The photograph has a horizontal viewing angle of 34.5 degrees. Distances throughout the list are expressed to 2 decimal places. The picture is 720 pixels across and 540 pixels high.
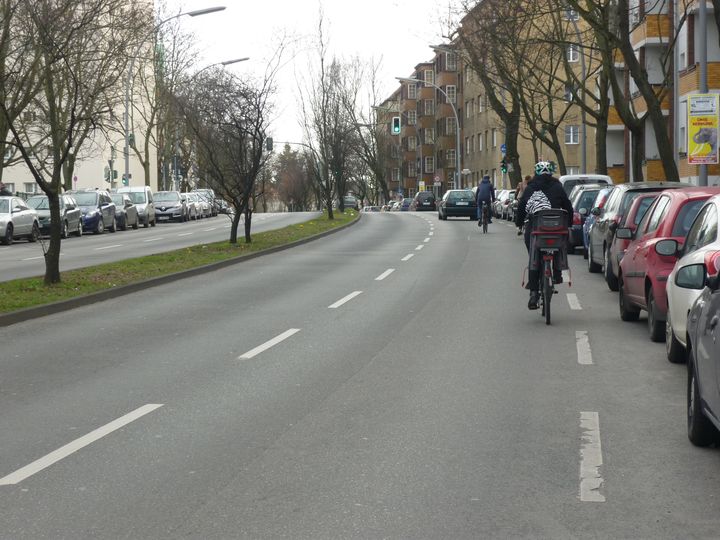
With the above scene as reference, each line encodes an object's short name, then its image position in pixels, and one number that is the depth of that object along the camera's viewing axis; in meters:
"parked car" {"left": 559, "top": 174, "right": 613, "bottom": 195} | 30.81
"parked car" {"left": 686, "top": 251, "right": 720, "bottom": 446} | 6.03
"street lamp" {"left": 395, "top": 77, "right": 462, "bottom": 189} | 75.18
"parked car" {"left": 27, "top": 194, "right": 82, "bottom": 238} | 40.16
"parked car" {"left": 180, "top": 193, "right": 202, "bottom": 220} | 61.44
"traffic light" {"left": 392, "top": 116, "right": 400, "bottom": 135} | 59.22
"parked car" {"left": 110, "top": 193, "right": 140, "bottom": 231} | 47.88
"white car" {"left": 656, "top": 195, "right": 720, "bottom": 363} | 9.41
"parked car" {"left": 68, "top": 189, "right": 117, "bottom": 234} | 43.94
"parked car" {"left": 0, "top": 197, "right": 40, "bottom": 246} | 36.25
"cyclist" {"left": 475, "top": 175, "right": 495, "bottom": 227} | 37.16
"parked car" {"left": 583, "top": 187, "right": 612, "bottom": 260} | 22.67
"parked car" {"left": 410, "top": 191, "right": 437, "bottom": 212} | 79.19
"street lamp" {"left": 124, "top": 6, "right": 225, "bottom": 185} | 39.00
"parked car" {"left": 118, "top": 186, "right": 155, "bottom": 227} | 51.84
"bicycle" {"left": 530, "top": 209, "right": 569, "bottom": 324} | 13.16
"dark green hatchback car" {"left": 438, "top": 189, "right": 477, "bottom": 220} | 51.81
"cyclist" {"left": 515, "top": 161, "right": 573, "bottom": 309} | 13.38
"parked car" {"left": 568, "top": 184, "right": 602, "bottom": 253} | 25.84
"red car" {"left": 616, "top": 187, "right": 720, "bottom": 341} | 11.62
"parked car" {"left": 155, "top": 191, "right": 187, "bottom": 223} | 58.63
